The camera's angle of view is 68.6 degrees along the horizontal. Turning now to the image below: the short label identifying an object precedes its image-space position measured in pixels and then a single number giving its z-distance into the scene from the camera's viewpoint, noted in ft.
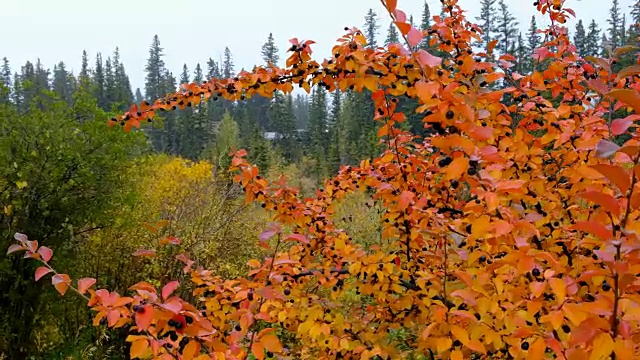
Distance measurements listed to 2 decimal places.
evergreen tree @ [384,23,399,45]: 141.00
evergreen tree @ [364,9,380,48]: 168.76
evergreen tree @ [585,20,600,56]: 111.14
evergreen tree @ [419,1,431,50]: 140.15
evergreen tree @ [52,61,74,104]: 187.64
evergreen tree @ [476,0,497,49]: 130.00
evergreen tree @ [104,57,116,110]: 139.85
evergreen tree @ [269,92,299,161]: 140.67
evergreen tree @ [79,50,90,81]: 209.19
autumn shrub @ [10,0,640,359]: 3.73
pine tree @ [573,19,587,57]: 119.40
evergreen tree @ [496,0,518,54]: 122.93
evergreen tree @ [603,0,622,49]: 131.64
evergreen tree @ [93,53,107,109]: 143.74
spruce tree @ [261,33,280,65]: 188.96
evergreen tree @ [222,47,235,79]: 245.65
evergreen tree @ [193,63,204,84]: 222.48
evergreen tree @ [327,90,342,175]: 107.24
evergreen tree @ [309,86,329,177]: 131.34
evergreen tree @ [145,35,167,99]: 214.69
